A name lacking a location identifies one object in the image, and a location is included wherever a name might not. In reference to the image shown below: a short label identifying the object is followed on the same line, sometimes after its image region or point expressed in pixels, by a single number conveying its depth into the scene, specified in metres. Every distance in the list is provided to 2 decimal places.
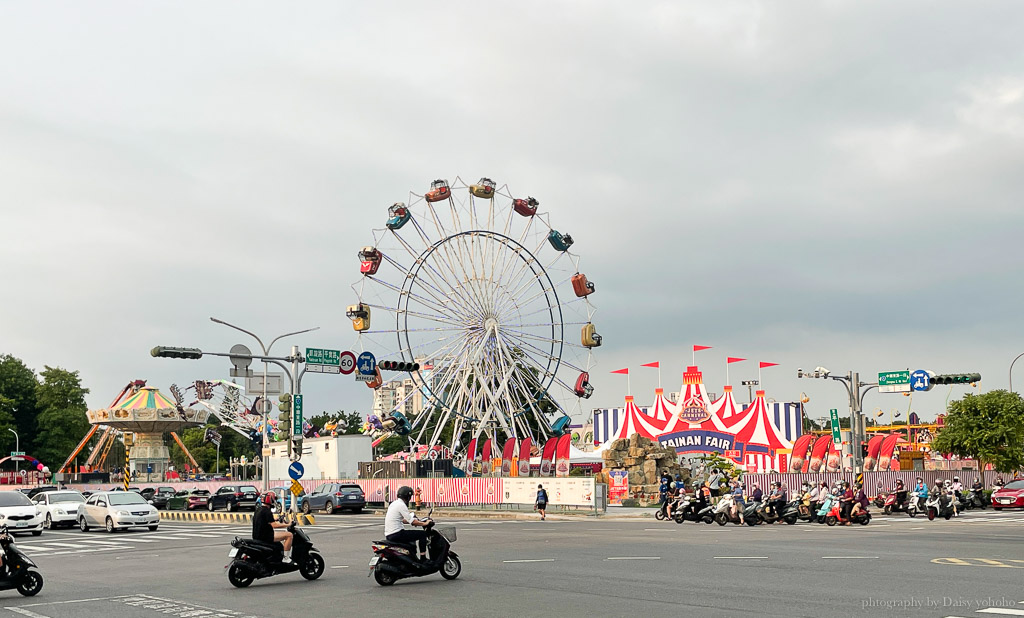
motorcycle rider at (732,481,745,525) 31.16
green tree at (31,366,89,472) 96.50
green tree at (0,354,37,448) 99.94
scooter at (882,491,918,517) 37.18
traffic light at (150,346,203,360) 31.38
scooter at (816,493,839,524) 31.69
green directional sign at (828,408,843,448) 46.38
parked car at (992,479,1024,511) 38.72
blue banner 69.81
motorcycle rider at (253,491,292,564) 15.27
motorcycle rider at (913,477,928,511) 35.66
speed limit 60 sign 36.62
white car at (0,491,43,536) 30.94
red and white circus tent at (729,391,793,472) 67.81
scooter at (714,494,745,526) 31.55
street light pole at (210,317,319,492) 34.38
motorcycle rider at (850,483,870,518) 31.02
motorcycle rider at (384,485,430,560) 14.60
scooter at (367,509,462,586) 14.44
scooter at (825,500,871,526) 31.09
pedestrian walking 37.12
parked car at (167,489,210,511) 53.00
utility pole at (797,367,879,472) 39.12
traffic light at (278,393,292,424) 32.38
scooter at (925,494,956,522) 33.72
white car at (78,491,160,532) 32.91
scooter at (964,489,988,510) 41.00
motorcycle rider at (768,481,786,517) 32.09
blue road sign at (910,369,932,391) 43.66
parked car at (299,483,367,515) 45.28
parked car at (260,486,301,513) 44.24
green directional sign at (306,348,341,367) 35.47
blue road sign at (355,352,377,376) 38.09
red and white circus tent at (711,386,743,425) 71.81
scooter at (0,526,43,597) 14.10
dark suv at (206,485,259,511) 50.16
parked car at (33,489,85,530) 35.75
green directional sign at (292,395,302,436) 34.91
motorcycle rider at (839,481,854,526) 31.12
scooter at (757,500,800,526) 31.91
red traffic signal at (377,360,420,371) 36.41
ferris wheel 56.75
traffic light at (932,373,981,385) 42.12
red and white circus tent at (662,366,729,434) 71.56
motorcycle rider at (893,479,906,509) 37.19
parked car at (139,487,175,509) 54.72
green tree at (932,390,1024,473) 48.28
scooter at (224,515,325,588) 14.95
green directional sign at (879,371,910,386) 42.44
